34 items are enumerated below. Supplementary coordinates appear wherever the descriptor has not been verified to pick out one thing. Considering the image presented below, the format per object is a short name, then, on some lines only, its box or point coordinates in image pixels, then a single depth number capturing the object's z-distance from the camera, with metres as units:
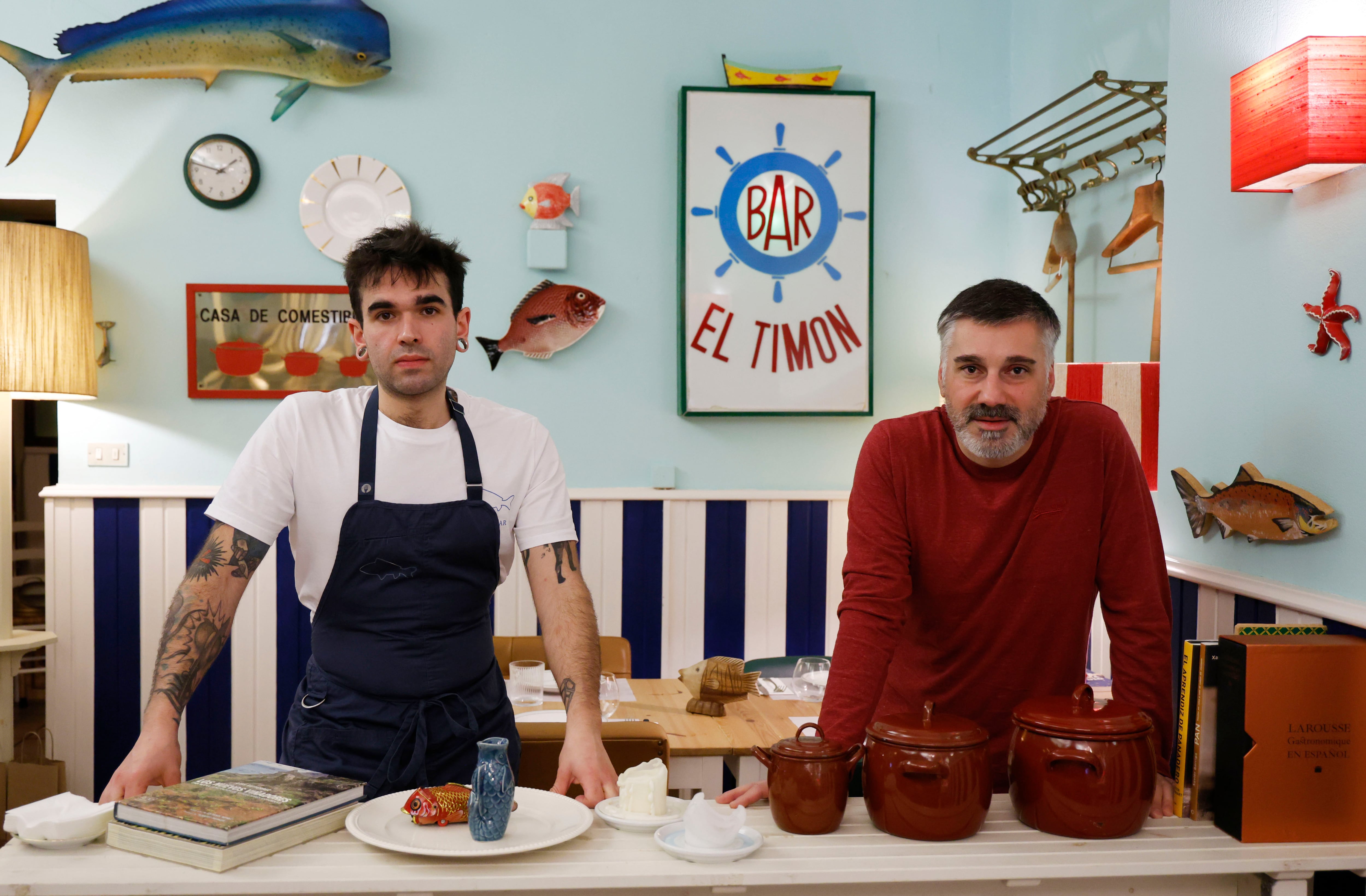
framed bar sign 3.66
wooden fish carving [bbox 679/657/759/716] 2.59
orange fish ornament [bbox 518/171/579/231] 3.58
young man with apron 1.72
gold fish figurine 1.30
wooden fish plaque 1.81
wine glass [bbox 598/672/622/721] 2.39
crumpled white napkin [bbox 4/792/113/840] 1.24
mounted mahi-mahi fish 3.46
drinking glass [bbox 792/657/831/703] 2.71
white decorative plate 3.55
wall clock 3.51
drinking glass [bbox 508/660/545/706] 2.43
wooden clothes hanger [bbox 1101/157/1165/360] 2.70
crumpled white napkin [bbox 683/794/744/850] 1.25
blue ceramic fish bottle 1.25
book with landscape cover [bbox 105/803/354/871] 1.19
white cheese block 1.35
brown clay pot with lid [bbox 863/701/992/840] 1.27
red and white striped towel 2.59
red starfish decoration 1.74
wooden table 2.26
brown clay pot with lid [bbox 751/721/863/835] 1.31
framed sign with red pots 3.54
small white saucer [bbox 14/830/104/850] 1.25
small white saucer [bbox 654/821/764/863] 1.23
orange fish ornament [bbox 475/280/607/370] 3.62
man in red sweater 1.57
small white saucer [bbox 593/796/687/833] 1.33
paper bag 3.20
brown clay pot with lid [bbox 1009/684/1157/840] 1.28
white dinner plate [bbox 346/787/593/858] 1.22
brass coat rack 2.72
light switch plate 3.51
